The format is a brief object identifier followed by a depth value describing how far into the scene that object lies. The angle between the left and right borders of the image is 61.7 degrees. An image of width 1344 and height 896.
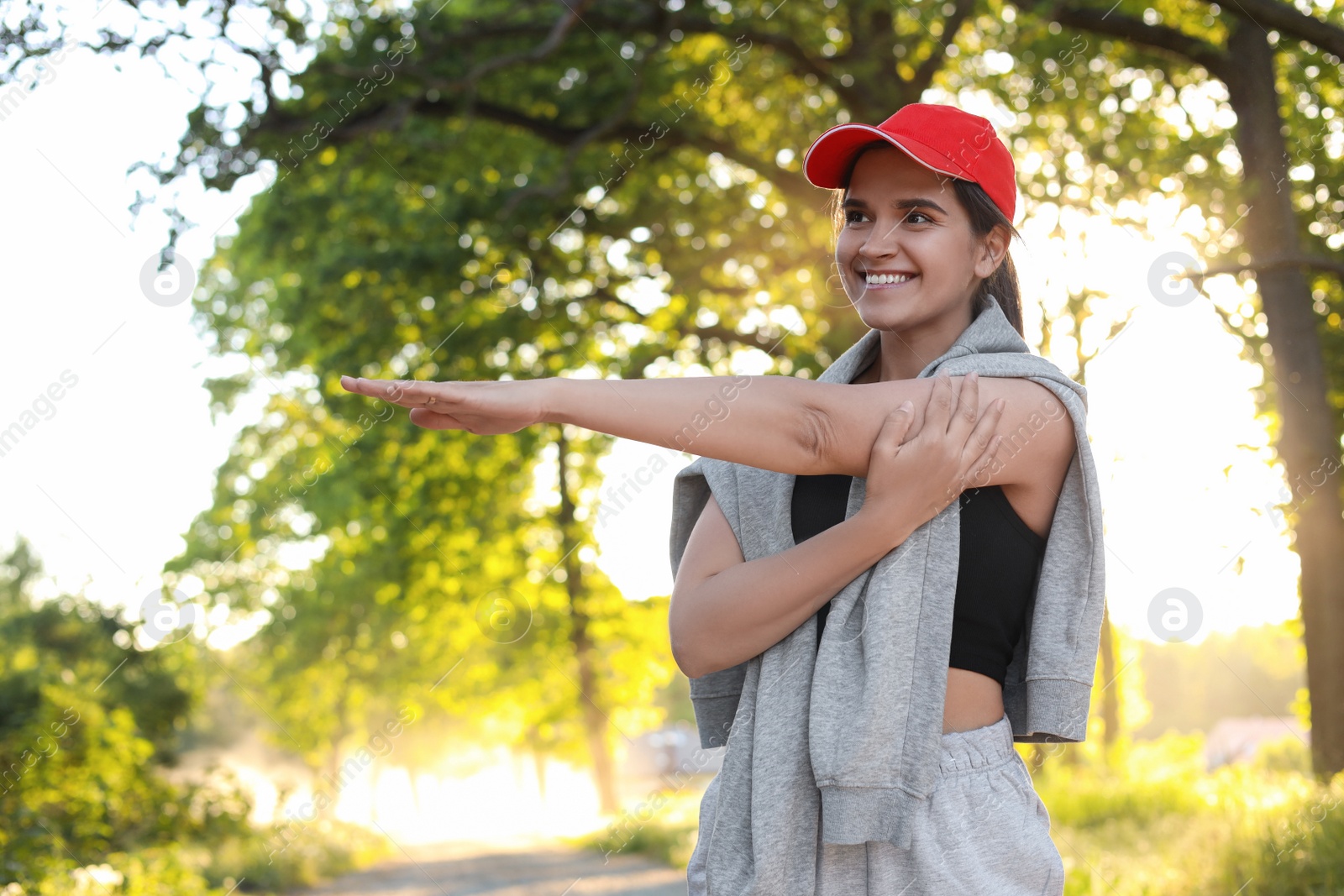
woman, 1.55
